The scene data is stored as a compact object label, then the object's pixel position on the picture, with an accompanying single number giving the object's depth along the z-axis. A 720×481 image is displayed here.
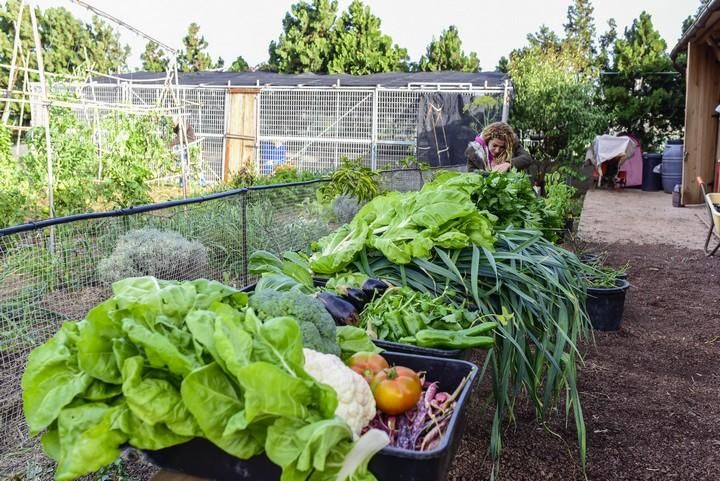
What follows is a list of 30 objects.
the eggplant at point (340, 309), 1.89
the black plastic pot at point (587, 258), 5.47
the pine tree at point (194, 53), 31.70
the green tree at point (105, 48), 29.08
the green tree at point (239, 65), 26.69
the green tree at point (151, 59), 28.84
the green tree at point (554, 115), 12.53
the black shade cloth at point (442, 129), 12.66
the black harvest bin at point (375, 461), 1.08
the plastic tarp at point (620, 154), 16.41
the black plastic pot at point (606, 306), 4.58
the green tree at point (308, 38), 23.97
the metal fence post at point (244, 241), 3.42
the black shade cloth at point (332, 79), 14.96
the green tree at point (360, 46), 23.67
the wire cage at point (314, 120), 13.08
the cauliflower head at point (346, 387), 1.20
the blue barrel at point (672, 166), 15.16
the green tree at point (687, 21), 24.39
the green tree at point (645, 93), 17.80
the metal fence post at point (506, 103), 11.66
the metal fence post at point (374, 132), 12.96
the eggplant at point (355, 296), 2.09
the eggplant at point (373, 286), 2.13
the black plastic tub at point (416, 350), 1.69
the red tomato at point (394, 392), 1.30
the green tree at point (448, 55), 25.39
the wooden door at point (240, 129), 14.20
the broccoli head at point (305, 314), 1.38
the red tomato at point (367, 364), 1.39
